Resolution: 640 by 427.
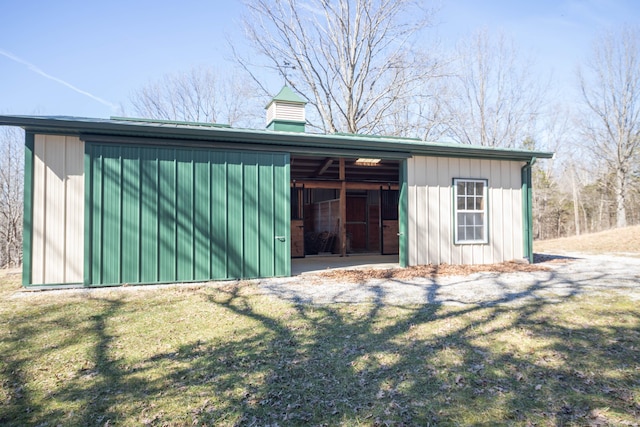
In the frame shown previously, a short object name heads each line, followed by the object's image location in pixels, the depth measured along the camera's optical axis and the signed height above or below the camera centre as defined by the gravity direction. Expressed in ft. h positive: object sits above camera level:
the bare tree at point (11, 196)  68.94 +4.90
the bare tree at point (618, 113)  72.79 +19.91
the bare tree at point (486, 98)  78.54 +24.09
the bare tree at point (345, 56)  65.57 +27.95
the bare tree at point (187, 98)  86.99 +27.47
